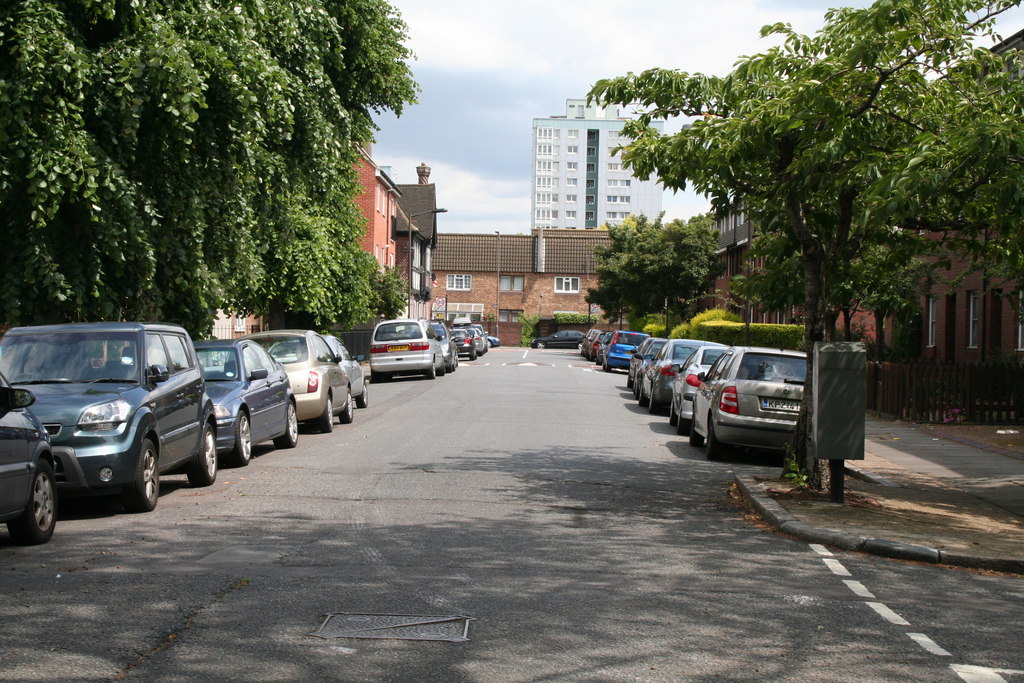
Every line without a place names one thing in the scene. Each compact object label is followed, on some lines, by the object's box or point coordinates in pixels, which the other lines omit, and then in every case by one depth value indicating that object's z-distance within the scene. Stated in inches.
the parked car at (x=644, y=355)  1071.0
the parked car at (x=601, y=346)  1956.6
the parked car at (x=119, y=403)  374.0
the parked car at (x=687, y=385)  735.7
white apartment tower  5620.1
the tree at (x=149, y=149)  519.2
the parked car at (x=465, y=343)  2208.4
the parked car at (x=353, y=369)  822.2
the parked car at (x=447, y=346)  1535.4
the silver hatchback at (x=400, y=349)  1327.5
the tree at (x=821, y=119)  414.0
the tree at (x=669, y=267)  2688.7
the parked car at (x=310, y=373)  690.8
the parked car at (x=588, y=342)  2332.7
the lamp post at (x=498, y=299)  4047.7
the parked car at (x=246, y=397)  522.9
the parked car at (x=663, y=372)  905.5
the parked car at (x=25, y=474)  307.3
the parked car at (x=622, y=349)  1742.1
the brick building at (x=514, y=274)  4047.7
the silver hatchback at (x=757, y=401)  584.2
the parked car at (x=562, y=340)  3582.7
